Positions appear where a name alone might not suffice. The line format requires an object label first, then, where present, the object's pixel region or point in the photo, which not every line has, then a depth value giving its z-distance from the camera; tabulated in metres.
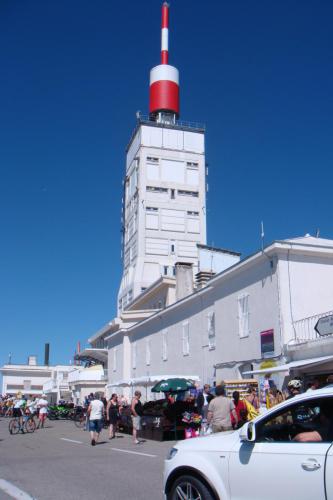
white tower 75.19
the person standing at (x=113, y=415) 19.84
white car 4.79
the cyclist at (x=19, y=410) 23.36
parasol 20.81
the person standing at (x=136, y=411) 18.31
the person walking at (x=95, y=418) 16.55
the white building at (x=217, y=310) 19.88
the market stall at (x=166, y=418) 18.19
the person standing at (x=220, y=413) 10.02
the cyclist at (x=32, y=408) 24.66
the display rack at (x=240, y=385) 19.37
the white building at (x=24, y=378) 89.00
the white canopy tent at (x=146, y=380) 24.20
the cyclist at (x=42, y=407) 27.30
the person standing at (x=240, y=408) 13.54
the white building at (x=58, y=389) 60.59
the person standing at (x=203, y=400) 16.05
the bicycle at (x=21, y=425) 22.80
